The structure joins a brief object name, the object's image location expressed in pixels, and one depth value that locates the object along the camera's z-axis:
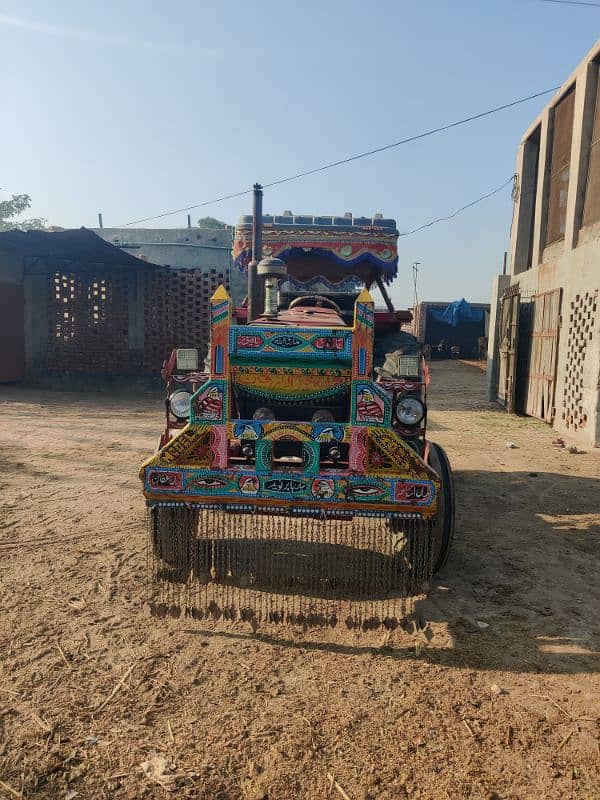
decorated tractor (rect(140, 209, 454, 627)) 3.04
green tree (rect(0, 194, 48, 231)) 34.84
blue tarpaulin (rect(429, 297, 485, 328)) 25.50
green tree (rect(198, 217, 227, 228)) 54.66
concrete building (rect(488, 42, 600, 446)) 8.41
